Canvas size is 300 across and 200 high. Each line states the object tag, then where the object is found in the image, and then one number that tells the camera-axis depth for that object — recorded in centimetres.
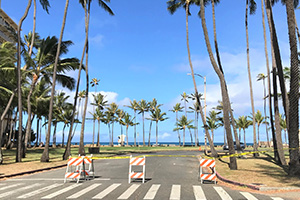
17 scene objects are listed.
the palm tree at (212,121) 7518
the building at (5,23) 4787
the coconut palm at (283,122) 7108
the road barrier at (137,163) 1062
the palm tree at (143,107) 8431
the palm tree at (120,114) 8708
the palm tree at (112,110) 8500
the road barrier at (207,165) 1049
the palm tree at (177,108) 8681
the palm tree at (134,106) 8525
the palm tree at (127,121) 8725
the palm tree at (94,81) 7956
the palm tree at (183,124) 8175
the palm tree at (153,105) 8512
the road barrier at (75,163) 1062
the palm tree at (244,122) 7631
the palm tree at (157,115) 8406
